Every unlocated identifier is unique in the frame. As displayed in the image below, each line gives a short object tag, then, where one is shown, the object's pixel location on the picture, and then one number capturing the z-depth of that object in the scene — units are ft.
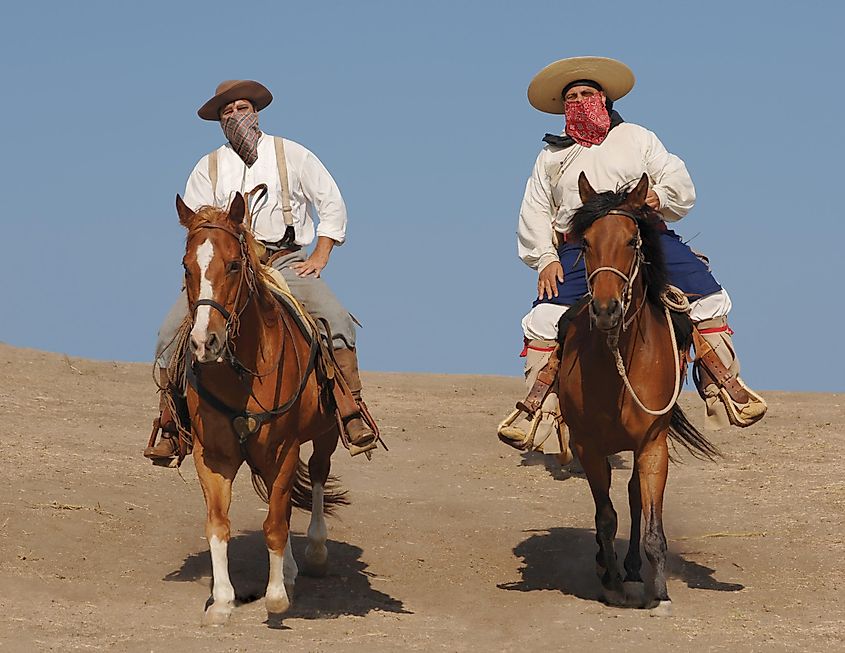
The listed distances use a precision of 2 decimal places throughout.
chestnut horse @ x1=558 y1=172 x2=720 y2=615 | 53.01
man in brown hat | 58.59
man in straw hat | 60.85
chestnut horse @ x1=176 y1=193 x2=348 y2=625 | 48.70
